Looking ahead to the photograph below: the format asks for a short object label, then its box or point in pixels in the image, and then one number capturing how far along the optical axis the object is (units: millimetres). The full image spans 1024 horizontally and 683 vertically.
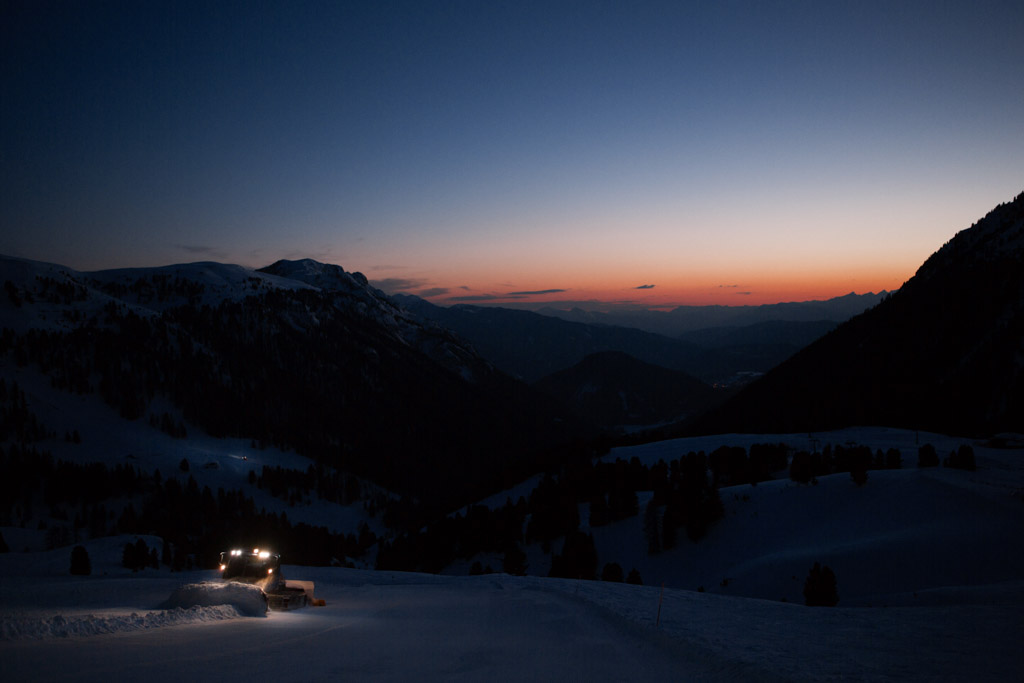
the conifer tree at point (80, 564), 48000
